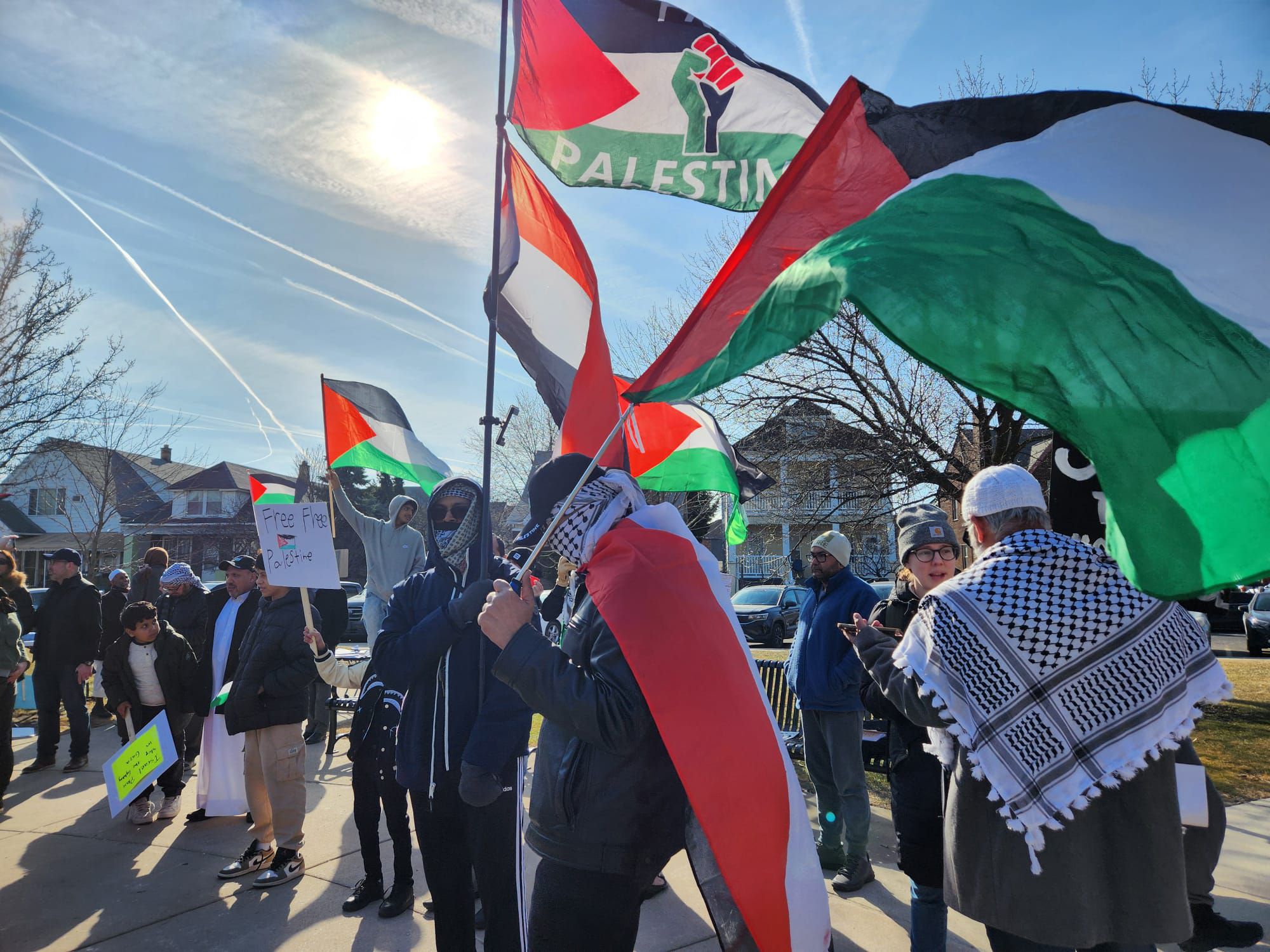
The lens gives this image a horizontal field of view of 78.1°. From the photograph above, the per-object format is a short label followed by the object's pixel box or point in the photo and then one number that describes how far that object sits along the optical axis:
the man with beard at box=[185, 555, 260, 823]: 5.76
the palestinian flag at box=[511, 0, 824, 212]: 3.87
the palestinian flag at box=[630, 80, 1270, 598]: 2.13
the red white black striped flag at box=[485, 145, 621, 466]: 3.68
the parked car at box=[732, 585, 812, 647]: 20.92
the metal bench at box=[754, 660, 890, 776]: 6.58
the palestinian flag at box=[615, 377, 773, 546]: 7.23
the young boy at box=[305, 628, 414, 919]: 4.04
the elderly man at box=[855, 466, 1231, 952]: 2.05
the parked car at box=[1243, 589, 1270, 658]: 18.47
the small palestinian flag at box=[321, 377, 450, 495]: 5.62
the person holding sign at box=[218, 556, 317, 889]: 4.73
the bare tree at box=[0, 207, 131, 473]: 14.00
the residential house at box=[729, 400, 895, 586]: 12.40
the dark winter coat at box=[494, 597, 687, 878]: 2.08
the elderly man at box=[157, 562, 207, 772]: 7.01
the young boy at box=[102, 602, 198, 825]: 6.07
